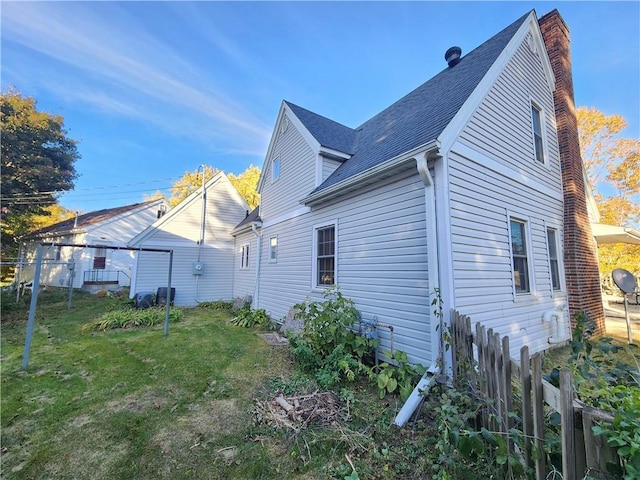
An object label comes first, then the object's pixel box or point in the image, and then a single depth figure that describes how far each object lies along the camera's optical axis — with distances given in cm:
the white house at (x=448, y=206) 445
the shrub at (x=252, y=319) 903
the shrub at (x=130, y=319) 832
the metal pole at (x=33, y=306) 510
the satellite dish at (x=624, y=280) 626
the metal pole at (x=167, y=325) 734
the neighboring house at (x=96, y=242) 1792
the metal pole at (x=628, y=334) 687
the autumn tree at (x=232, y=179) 2780
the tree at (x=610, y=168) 1452
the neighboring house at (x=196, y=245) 1273
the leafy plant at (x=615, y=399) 116
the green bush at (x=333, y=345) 454
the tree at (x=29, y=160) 1500
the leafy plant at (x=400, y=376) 383
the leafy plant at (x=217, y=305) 1266
